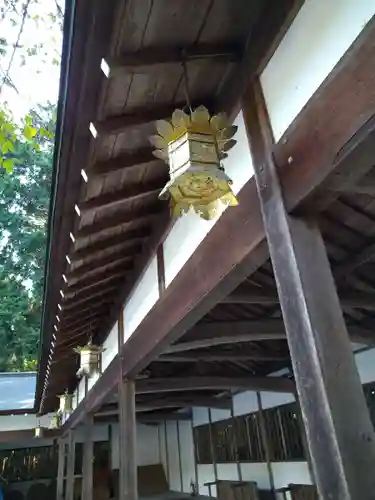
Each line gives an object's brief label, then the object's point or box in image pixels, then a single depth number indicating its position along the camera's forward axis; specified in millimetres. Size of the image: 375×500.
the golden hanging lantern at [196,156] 1777
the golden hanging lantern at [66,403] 8680
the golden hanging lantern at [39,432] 11070
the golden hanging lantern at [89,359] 5102
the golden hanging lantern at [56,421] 11156
